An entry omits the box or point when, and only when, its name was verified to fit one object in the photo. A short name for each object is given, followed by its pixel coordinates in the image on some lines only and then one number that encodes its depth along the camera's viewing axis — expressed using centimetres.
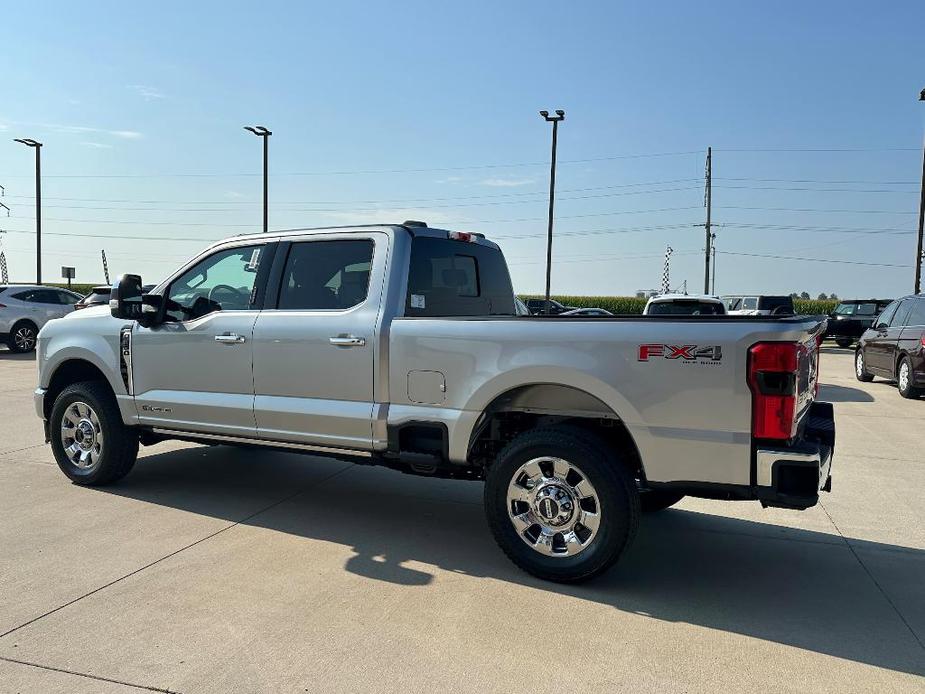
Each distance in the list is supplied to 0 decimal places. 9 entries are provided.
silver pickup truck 372
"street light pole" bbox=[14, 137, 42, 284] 3278
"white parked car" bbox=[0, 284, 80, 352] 1806
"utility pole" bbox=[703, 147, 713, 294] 3956
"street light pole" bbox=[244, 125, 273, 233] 2947
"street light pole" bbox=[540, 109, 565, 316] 3017
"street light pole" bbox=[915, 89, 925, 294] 2790
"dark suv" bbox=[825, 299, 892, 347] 2322
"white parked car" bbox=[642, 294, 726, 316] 1153
